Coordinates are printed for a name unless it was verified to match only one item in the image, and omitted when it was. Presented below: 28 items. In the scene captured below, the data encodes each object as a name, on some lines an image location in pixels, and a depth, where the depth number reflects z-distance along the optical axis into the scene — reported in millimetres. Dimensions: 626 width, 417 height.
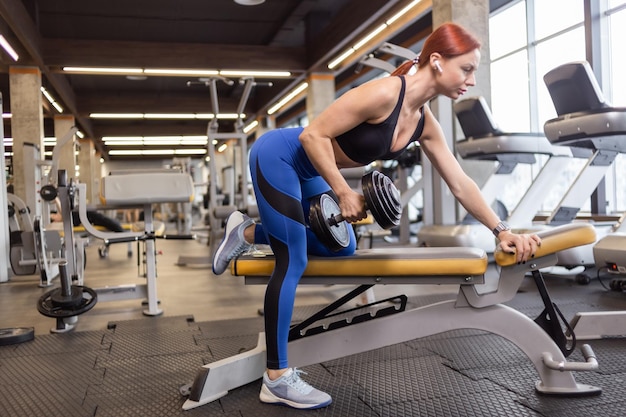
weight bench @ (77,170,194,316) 3248
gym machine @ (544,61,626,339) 3631
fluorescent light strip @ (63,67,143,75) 9852
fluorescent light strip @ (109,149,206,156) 23527
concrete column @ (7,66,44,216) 9398
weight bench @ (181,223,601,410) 1761
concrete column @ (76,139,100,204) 16127
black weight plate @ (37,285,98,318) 2965
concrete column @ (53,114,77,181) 12370
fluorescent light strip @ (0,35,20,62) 7935
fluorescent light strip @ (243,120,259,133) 15158
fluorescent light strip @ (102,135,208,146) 18953
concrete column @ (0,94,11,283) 5133
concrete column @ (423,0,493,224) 5250
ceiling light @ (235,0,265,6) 7747
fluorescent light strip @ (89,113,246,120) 14344
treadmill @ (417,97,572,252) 4758
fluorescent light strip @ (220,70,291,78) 10391
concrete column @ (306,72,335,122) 10805
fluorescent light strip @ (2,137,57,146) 17544
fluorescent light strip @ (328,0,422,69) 7562
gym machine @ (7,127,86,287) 4691
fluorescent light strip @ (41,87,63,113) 11828
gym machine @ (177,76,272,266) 6248
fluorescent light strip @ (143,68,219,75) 10047
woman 1708
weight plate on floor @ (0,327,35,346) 2789
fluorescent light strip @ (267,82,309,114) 11774
